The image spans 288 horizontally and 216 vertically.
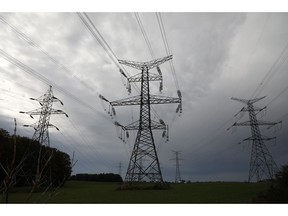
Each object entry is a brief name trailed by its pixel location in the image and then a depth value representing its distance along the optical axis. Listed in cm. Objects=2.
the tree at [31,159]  3213
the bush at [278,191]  1041
